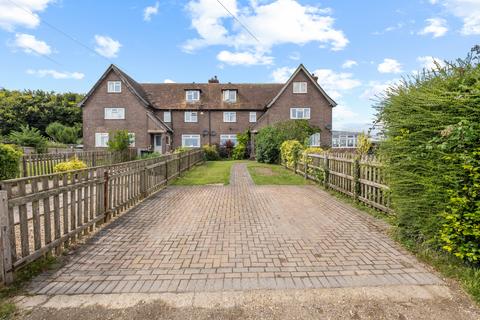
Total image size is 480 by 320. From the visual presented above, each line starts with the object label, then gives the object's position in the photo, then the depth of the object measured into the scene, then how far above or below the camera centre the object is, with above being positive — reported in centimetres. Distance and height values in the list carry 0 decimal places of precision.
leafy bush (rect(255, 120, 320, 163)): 2377 +61
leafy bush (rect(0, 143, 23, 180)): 951 -58
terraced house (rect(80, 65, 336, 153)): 2941 +376
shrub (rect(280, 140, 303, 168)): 1609 -55
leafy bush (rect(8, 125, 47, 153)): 2344 +42
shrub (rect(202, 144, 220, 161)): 2925 -95
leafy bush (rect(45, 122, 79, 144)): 4391 +181
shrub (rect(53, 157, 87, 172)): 1182 -89
